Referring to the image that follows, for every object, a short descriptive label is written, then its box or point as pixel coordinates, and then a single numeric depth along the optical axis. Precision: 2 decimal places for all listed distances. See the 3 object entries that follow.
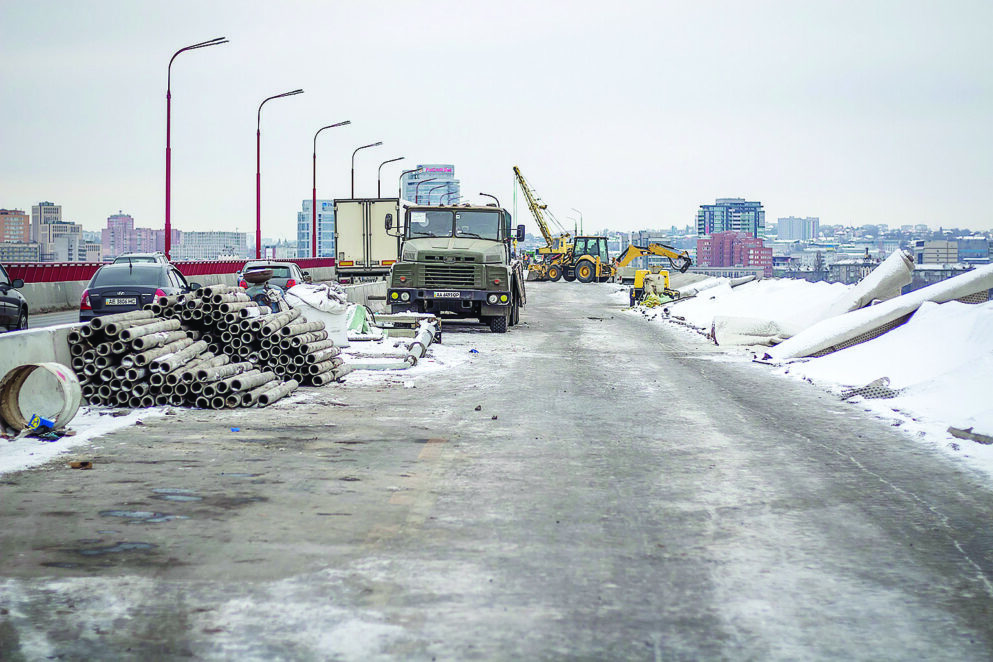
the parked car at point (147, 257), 26.91
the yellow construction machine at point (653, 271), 41.62
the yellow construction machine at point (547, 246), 76.62
